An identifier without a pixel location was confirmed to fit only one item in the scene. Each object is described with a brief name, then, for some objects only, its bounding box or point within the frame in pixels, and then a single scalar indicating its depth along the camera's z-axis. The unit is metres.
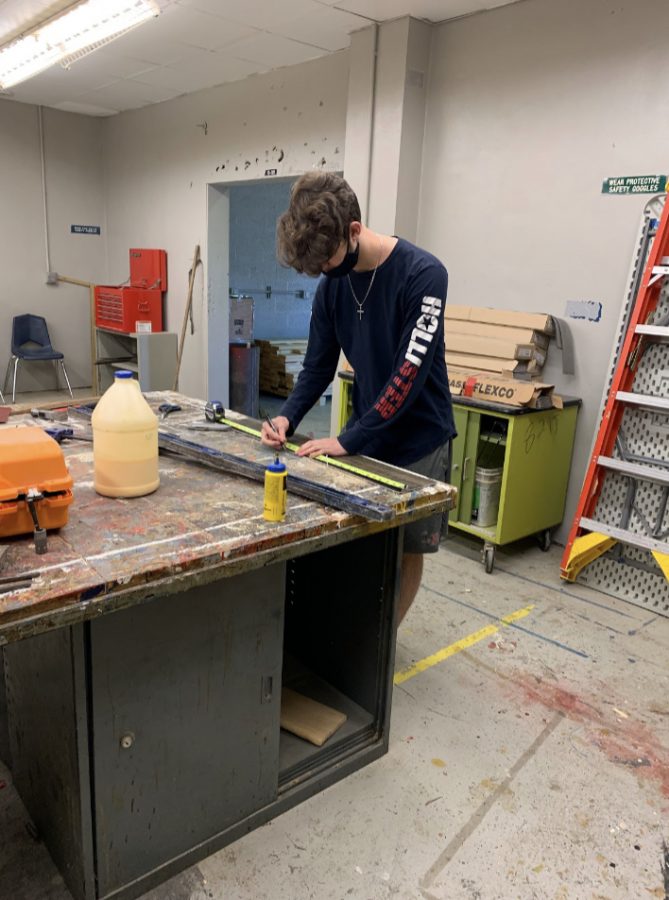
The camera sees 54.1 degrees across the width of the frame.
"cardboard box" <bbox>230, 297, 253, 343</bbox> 6.03
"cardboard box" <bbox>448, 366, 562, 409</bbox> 2.97
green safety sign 2.87
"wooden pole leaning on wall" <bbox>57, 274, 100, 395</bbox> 6.19
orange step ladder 2.71
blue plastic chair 6.06
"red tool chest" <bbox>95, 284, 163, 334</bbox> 5.70
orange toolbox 1.19
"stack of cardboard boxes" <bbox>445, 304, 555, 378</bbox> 3.25
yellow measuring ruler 1.62
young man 1.74
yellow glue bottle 1.37
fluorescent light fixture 3.08
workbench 1.20
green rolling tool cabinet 3.04
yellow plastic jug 1.44
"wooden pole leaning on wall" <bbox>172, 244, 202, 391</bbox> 5.47
